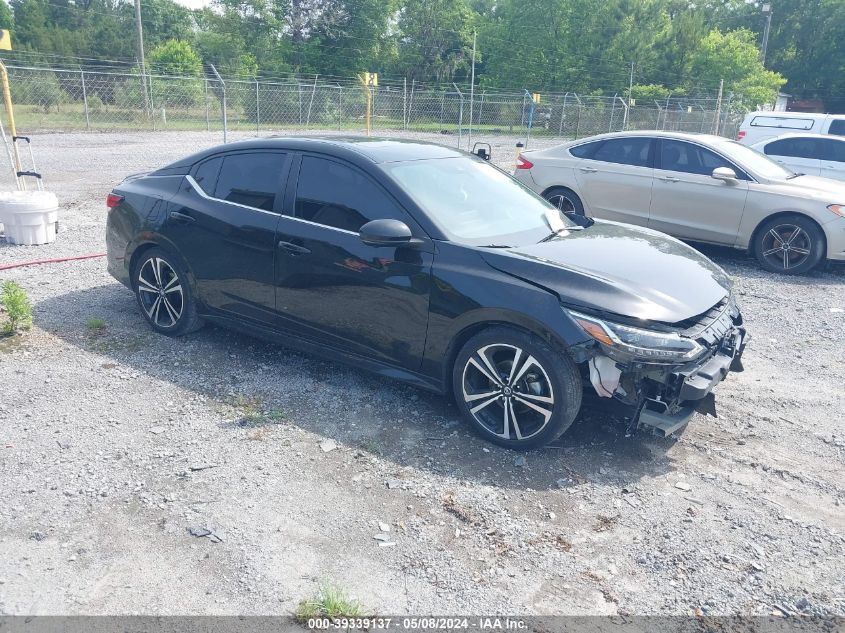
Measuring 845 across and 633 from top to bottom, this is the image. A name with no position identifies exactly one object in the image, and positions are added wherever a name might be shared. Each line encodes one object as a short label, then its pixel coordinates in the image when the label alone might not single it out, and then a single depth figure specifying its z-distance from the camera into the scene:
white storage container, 8.18
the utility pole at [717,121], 29.39
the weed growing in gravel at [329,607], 2.78
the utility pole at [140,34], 32.58
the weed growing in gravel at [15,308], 5.44
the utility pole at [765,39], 50.11
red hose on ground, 7.45
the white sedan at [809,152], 12.95
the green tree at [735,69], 41.28
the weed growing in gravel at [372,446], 4.09
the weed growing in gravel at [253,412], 4.39
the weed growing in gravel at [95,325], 5.80
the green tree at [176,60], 39.06
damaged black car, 3.84
